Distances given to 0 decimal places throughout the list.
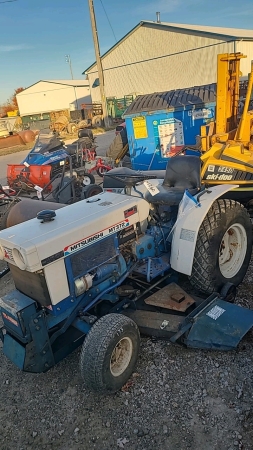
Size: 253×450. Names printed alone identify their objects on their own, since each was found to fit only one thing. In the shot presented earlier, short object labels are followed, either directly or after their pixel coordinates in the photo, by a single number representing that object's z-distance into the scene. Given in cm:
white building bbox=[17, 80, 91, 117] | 3881
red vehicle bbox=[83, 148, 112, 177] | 848
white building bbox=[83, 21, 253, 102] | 2119
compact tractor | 241
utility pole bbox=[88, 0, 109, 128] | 1741
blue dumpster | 724
